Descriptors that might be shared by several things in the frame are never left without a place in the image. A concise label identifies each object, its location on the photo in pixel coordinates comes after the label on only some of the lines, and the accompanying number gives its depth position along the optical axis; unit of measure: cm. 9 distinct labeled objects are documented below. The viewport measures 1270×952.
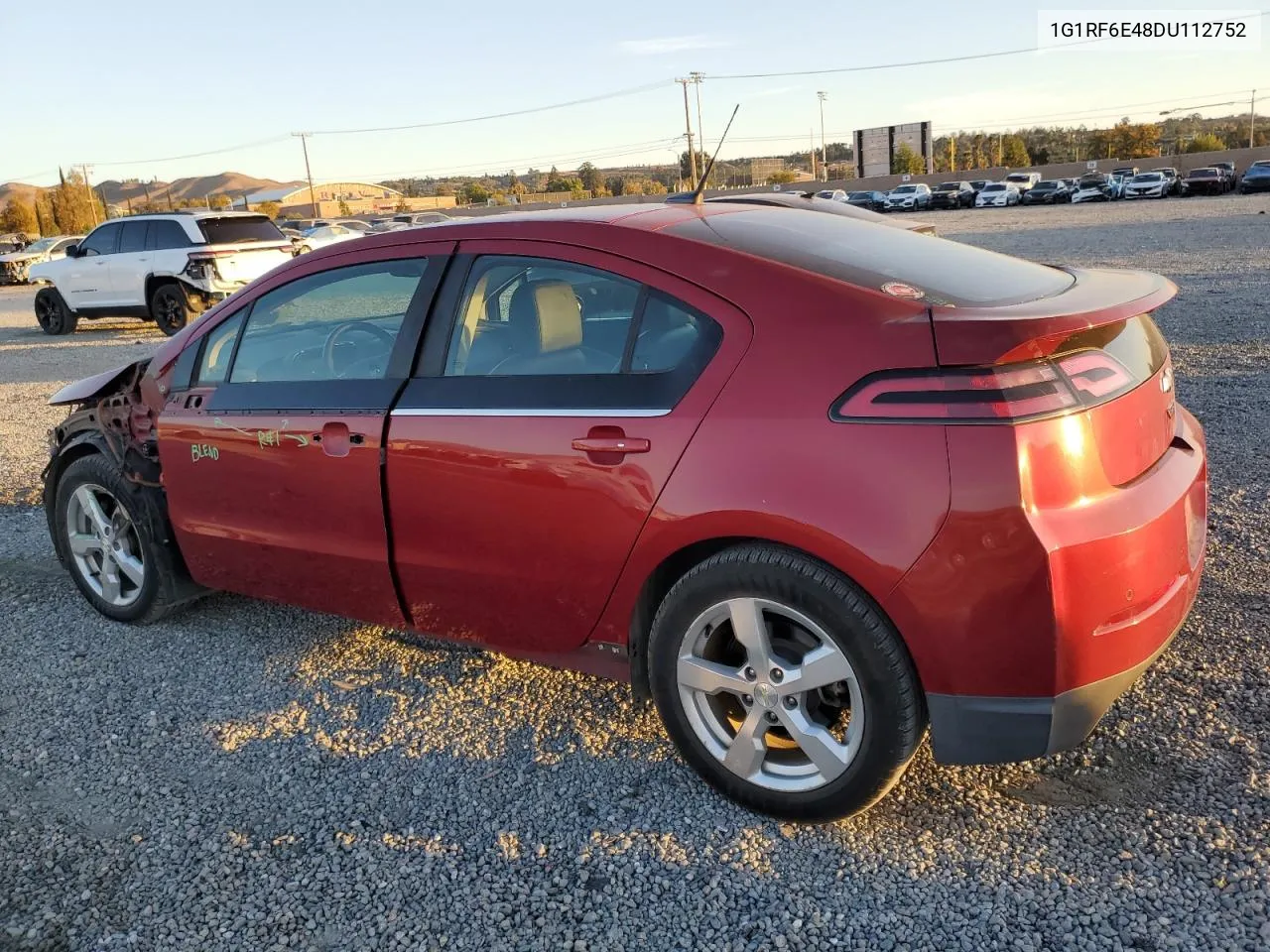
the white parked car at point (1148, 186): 4600
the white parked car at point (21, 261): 3062
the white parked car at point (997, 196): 5134
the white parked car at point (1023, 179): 5493
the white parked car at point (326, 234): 2198
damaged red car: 235
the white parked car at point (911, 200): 5447
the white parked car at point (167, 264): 1475
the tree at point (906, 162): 9319
